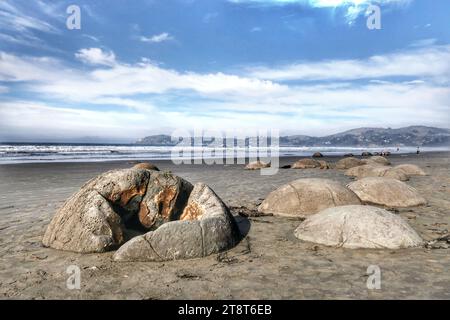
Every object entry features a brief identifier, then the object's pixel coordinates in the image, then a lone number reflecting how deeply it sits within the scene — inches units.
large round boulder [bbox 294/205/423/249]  247.3
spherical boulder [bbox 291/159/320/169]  976.9
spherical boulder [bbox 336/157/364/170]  930.7
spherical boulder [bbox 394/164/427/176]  743.1
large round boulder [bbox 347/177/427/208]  398.6
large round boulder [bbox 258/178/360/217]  347.3
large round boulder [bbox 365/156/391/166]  981.2
